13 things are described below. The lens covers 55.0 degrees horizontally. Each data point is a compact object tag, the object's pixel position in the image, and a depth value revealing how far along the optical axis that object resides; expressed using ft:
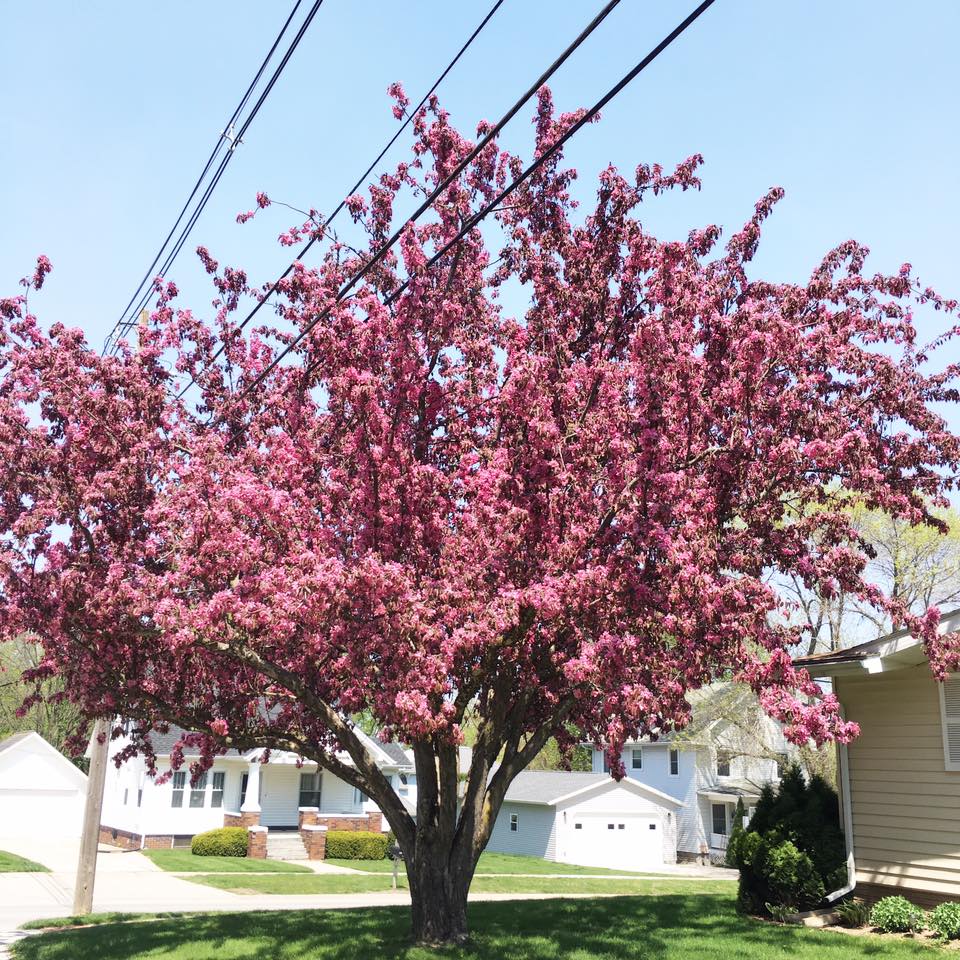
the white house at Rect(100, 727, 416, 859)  107.34
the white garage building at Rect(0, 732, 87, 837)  127.34
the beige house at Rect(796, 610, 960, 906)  39.78
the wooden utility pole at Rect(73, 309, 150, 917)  54.24
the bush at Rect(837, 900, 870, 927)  40.11
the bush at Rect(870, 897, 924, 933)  37.81
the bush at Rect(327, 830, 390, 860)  107.55
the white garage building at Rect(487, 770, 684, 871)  127.54
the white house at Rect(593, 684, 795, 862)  135.54
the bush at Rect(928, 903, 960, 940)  35.68
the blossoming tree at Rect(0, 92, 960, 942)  30.42
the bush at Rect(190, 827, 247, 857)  100.53
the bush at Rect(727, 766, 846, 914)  42.68
